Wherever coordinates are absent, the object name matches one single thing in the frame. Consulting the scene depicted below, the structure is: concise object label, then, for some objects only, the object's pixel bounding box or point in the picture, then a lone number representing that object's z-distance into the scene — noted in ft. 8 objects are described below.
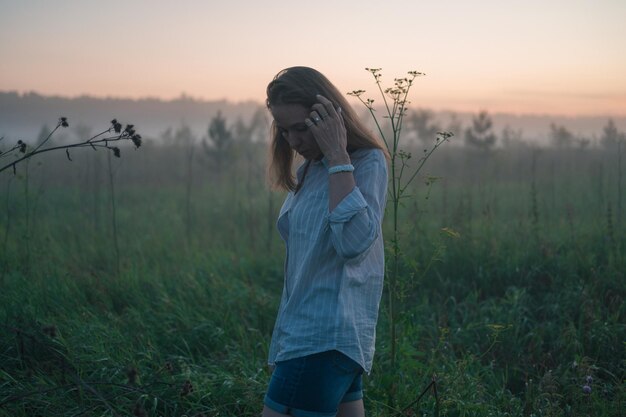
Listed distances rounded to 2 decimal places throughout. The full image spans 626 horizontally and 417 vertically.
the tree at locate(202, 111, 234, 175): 57.98
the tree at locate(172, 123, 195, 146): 79.84
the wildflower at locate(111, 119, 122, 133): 7.34
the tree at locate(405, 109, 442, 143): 130.82
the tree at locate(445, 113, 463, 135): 110.09
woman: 5.81
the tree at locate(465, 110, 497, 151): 70.44
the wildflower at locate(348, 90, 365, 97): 8.68
